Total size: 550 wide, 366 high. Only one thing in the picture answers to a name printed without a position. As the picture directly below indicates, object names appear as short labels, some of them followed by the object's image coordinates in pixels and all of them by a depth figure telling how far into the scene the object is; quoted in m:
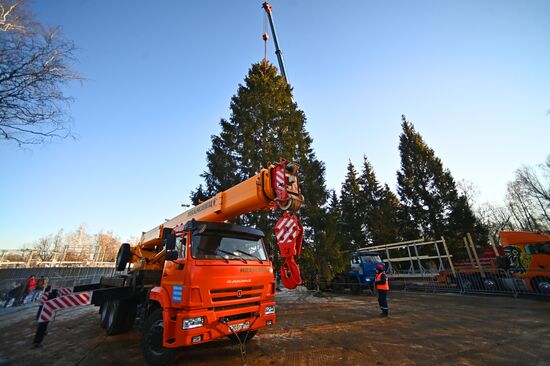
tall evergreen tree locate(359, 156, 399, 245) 28.41
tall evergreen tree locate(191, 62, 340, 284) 13.88
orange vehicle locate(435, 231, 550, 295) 10.99
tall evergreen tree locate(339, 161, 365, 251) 30.19
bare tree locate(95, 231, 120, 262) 57.85
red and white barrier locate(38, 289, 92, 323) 5.77
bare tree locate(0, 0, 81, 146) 5.97
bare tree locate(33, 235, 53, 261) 54.58
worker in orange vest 8.03
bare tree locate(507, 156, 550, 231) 35.62
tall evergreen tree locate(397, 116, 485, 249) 24.09
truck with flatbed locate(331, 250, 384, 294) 14.55
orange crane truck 3.98
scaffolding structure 16.30
